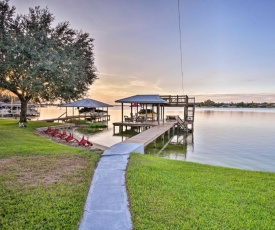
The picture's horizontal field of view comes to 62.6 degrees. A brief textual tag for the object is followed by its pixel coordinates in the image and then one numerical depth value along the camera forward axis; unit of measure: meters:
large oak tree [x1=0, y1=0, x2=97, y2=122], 15.06
